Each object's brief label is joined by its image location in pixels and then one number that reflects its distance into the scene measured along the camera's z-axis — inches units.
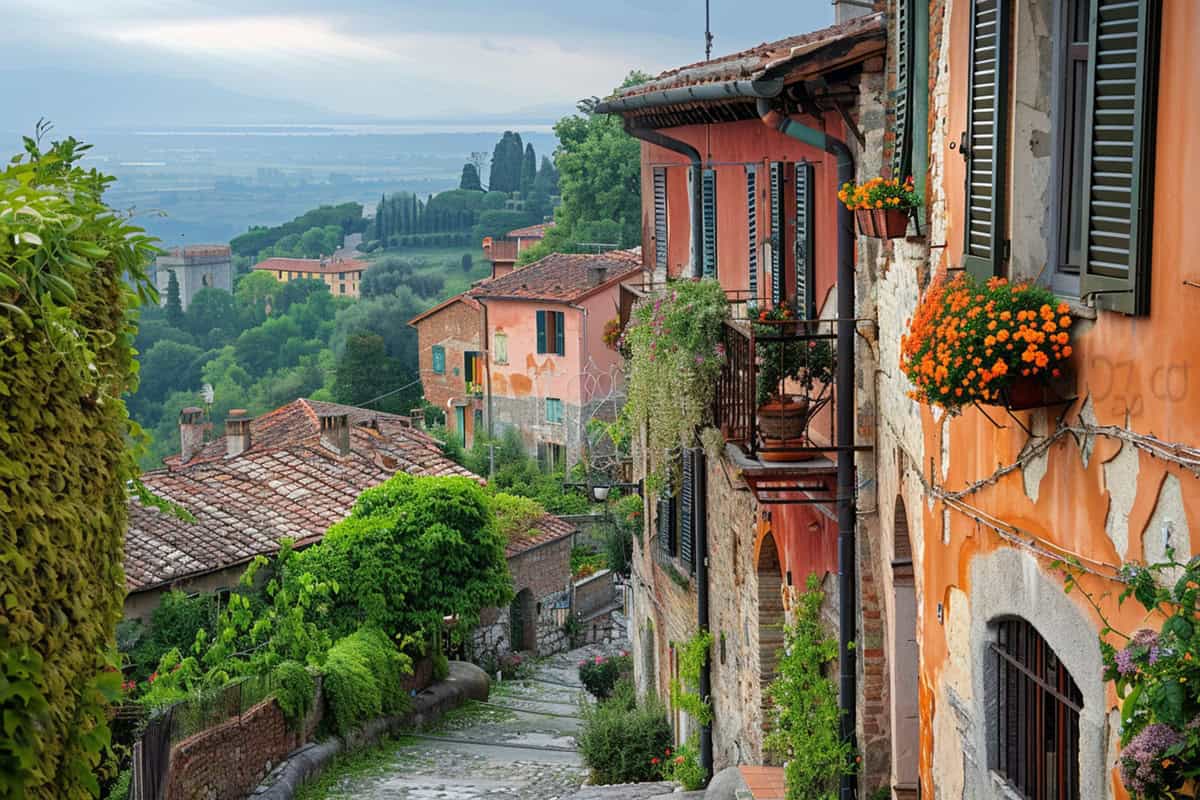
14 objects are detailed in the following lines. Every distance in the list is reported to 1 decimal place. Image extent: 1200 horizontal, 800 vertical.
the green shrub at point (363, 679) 812.0
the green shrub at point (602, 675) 1007.6
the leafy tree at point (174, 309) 3841.0
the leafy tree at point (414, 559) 903.1
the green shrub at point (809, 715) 389.7
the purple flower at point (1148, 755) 149.4
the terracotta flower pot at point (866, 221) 298.4
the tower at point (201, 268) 4734.3
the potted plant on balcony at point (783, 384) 397.1
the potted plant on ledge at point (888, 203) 287.6
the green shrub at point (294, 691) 750.5
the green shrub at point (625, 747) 720.3
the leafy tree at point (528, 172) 5398.6
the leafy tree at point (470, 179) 5861.2
